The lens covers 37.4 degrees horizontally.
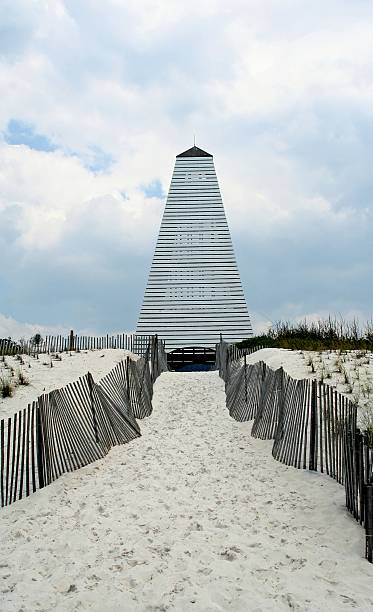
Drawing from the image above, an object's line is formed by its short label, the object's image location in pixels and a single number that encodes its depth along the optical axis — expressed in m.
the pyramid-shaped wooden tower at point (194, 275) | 38.03
